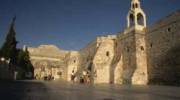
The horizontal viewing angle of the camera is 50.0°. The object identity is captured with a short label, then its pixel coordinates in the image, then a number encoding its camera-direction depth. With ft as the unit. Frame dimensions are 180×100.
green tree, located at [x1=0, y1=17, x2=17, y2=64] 101.09
